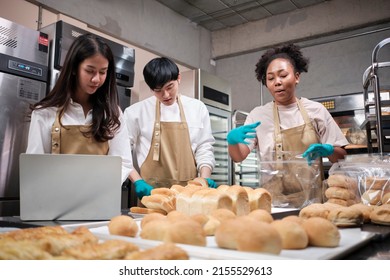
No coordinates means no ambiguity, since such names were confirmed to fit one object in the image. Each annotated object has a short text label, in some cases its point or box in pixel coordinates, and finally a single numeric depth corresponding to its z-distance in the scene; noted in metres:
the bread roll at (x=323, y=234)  0.64
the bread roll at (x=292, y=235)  0.61
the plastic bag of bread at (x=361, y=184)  1.12
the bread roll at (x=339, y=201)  1.11
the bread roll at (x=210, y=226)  0.73
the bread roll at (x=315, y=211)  0.89
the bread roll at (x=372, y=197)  1.12
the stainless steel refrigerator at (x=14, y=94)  2.12
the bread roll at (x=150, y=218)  0.77
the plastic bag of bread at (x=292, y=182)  1.32
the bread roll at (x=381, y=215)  0.91
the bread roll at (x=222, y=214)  0.78
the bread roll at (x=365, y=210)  0.96
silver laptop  0.90
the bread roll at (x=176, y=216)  0.70
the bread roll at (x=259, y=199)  1.06
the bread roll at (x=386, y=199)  1.05
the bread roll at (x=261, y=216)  0.71
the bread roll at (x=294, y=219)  0.70
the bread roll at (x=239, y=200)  0.99
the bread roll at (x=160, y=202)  1.08
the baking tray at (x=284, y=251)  0.54
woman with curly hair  1.74
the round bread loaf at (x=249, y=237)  0.55
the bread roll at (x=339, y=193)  1.13
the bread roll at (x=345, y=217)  0.86
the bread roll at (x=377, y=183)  1.12
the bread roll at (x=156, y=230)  0.66
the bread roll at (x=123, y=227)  0.72
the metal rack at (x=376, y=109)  1.87
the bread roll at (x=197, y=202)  0.97
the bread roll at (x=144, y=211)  1.10
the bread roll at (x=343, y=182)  1.16
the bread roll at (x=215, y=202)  0.93
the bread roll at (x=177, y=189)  1.16
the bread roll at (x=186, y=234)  0.62
